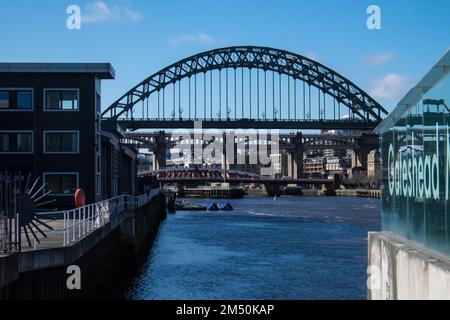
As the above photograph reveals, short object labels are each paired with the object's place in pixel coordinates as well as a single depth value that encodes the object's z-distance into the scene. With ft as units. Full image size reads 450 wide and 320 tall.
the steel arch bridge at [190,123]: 636.48
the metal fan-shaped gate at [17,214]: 57.31
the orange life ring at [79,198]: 112.37
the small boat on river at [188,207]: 439.96
